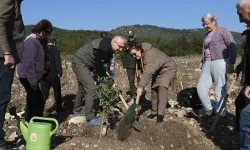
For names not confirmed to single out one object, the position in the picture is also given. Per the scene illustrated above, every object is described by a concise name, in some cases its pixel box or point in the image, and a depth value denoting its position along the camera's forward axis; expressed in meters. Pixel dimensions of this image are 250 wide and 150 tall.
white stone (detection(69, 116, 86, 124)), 6.66
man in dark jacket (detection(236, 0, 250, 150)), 4.06
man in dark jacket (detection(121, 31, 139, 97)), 8.78
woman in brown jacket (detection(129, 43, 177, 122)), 6.52
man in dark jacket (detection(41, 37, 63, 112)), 7.77
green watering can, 4.62
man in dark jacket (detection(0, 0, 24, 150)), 4.34
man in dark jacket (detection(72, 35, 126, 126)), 6.14
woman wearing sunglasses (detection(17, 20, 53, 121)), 5.94
